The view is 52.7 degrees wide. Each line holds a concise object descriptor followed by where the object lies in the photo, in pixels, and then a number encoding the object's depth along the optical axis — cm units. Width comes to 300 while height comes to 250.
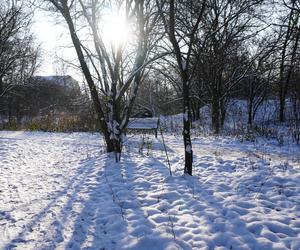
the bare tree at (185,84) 575
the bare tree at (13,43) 1991
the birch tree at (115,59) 844
